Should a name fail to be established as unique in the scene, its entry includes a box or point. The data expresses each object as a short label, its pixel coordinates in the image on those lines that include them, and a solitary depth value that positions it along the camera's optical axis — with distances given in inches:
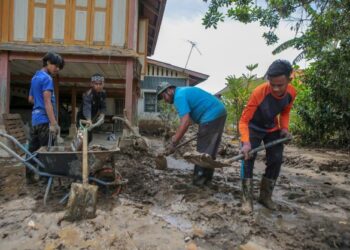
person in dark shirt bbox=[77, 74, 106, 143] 202.9
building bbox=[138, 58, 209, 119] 698.8
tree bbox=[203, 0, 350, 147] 248.1
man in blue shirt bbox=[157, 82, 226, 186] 175.0
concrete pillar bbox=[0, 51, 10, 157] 307.7
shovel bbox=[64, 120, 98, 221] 126.1
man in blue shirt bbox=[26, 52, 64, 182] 166.9
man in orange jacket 139.6
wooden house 316.8
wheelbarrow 141.9
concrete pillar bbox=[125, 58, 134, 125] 327.6
